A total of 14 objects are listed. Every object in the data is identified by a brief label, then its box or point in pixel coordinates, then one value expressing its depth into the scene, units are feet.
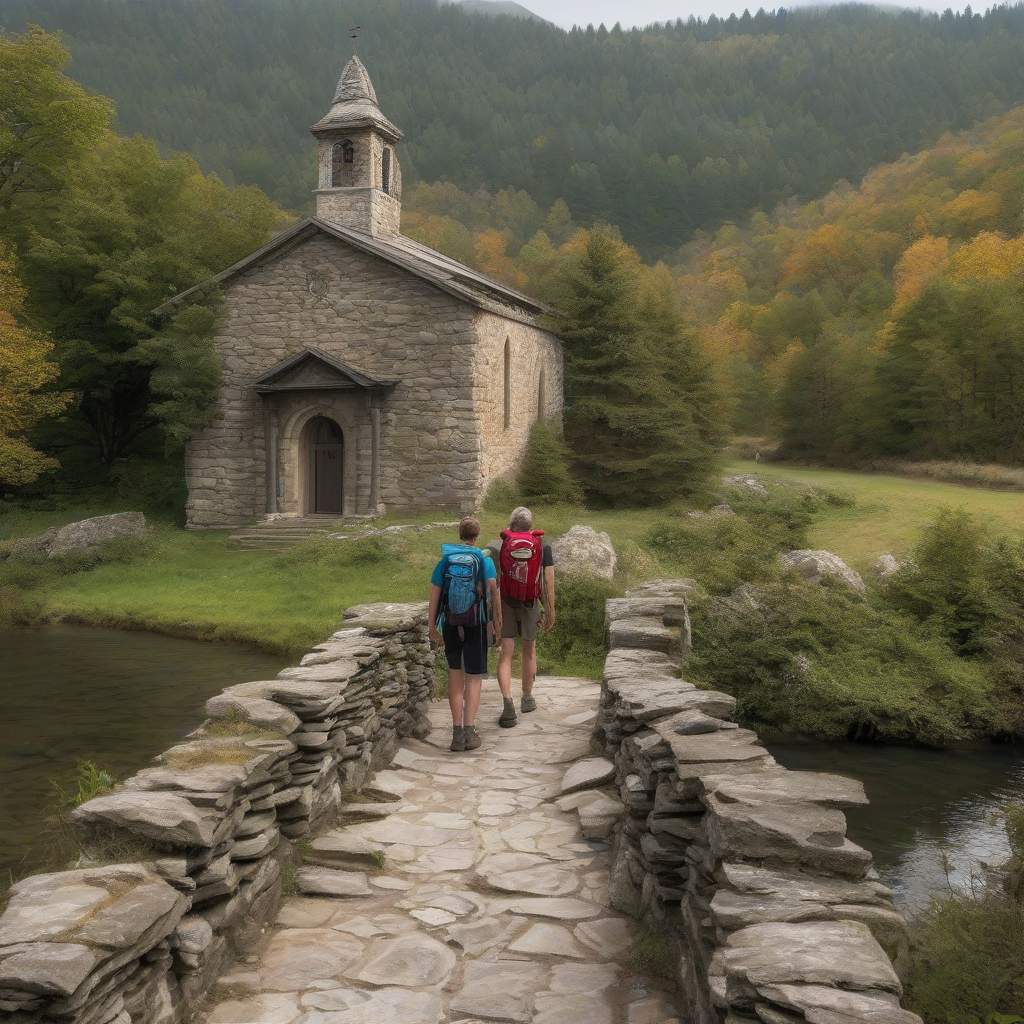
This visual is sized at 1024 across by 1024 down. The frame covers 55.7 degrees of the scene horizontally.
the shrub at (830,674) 36.63
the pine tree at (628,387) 81.97
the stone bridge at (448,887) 10.18
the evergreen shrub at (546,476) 77.87
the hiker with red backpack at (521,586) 27.86
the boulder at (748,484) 83.51
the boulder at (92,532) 65.41
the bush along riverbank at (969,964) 12.84
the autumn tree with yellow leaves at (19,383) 66.59
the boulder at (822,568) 47.21
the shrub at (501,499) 71.72
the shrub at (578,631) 39.75
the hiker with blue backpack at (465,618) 24.44
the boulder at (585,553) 50.96
